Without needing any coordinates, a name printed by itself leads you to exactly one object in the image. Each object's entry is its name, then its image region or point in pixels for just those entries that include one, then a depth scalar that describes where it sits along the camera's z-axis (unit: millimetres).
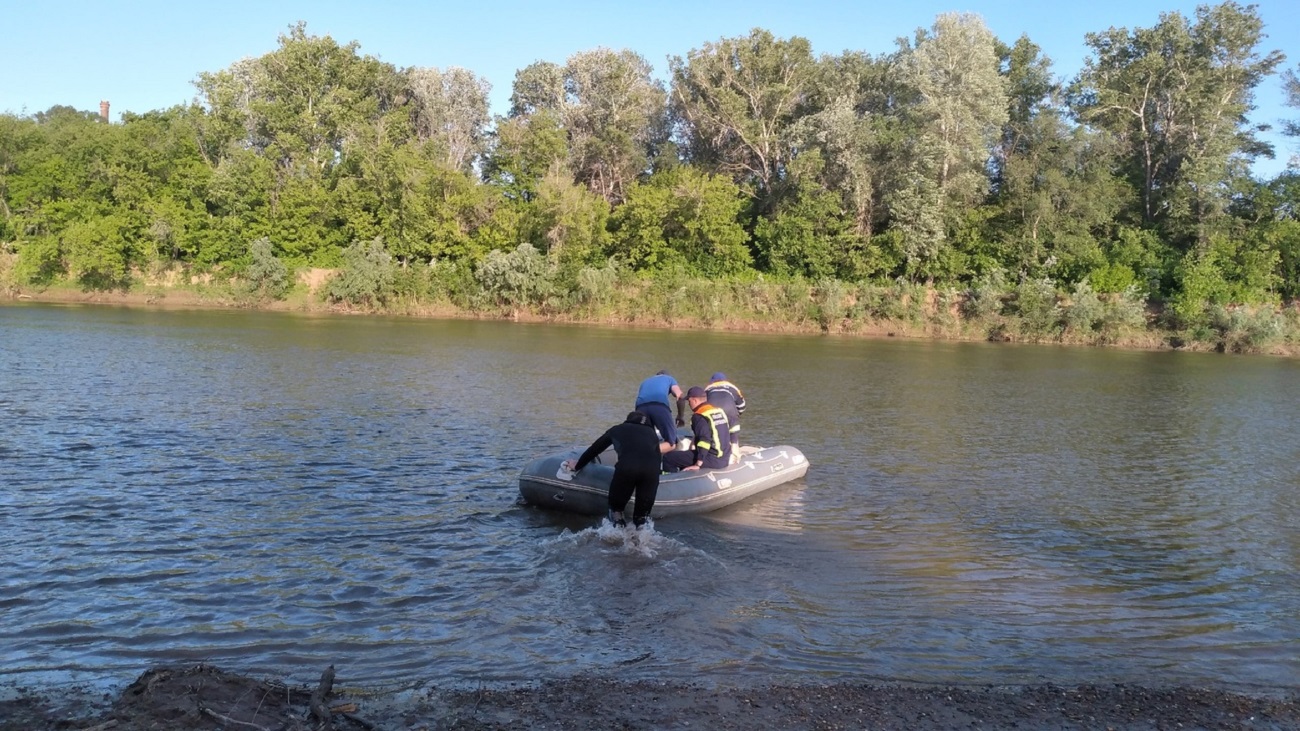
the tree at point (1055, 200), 51250
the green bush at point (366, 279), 55781
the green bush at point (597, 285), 51812
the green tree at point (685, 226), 56344
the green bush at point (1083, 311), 47875
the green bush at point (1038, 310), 49062
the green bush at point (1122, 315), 47719
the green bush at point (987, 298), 50031
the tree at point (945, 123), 49656
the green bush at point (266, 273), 57000
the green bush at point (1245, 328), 45344
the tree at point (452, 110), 69875
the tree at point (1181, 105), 50406
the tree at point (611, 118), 63156
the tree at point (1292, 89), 47988
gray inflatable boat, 11930
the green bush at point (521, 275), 52875
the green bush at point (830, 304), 51531
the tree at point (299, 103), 63031
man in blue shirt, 12055
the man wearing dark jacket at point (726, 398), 13285
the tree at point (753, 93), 58375
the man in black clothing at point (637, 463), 10633
